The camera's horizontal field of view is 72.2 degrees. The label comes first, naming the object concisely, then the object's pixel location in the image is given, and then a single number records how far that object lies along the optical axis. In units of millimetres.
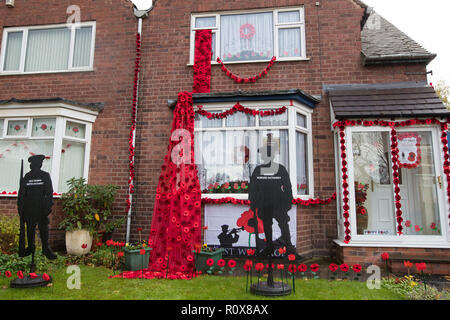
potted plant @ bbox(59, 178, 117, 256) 6602
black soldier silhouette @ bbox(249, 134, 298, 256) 4188
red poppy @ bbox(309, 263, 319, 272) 4180
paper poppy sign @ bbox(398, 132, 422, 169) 6516
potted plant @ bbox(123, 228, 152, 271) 5547
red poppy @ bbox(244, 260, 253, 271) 4052
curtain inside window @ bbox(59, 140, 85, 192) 7602
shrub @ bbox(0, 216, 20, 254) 6148
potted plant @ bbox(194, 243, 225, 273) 5441
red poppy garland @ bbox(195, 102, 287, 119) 7035
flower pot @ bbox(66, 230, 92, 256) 6578
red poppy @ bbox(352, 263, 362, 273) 4030
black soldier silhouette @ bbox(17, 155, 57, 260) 4527
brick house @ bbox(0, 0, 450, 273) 6410
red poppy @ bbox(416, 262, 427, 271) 4109
